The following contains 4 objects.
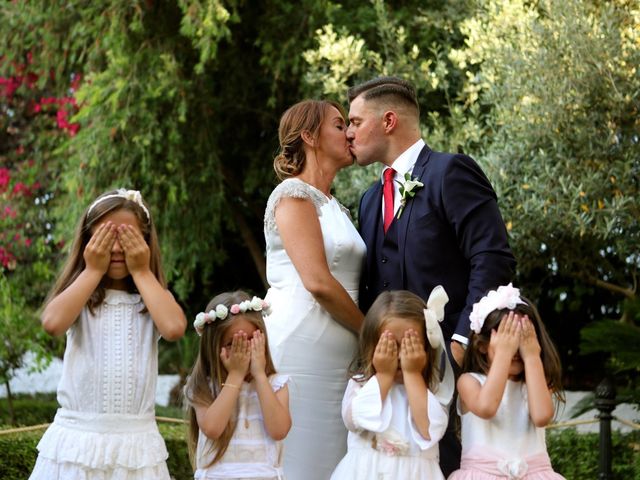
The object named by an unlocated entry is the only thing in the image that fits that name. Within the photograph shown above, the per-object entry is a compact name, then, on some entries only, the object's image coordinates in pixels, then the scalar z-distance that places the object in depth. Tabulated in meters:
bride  4.57
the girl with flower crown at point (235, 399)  4.02
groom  4.39
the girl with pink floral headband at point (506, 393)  3.94
